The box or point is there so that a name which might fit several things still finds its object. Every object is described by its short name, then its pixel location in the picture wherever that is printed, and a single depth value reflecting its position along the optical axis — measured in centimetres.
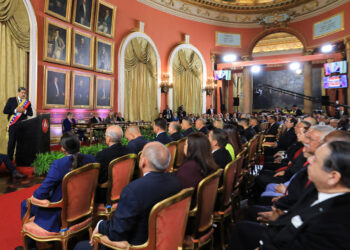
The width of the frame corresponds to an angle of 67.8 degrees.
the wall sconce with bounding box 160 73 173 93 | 1262
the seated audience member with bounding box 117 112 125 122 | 1004
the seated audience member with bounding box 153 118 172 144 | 436
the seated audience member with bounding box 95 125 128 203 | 272
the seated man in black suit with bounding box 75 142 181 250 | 152
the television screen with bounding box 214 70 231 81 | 1519
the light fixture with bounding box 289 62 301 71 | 1669
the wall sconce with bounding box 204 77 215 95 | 1516
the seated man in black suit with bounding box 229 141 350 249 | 113
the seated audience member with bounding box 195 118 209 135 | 588
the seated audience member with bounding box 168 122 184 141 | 501
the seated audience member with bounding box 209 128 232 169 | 298
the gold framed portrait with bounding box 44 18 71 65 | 774
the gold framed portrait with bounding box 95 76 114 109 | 973
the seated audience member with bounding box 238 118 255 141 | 625
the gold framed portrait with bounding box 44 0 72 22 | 773
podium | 468
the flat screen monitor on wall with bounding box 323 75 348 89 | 1302
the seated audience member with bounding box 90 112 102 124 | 916
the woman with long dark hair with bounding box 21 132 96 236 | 211
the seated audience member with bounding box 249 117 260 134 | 747
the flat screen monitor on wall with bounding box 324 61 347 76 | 1285
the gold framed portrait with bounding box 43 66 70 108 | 788
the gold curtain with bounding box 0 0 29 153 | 669
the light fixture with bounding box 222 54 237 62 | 1602
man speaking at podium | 522
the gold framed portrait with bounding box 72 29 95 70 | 869
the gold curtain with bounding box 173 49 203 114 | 1357
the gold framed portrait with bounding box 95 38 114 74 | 960
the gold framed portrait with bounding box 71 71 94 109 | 881
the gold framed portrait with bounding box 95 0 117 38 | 944
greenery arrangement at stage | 410
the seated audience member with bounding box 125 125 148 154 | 359
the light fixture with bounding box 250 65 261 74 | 1590
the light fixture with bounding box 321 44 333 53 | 1373
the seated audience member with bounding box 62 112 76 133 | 826
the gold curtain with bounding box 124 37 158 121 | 1109
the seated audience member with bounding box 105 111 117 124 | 931
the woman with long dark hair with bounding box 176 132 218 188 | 225
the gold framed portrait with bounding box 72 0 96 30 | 861
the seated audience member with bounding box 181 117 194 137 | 580
